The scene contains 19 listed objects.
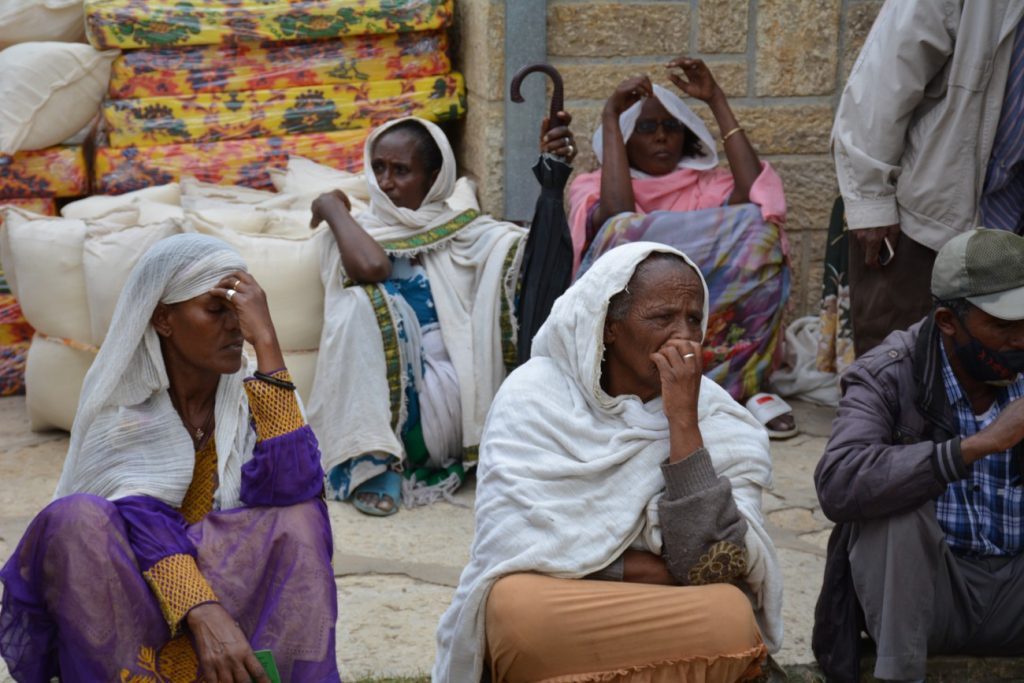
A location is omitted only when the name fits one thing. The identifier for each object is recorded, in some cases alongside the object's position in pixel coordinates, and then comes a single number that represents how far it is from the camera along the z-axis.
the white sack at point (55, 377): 5.31
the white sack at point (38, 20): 6.13
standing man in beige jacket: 3.97
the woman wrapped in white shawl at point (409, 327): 4.79
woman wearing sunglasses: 5.24
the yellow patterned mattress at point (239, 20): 5.99
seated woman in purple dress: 2.74
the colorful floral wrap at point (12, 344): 5.90
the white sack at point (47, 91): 5.84
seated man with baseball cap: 3.06
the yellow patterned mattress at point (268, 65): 6.11
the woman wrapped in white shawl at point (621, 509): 2.70
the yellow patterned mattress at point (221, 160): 6.09
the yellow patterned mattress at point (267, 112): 6.12
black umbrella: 4.54
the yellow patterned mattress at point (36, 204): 6.08
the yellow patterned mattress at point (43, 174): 6.03
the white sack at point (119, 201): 5.66
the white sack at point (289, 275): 5.05
